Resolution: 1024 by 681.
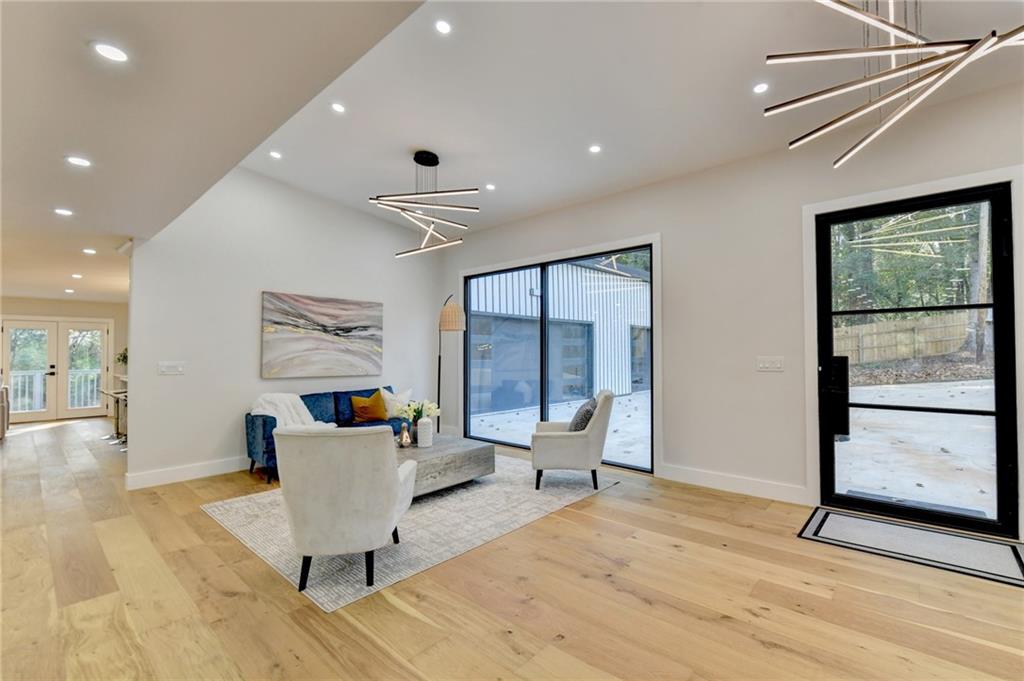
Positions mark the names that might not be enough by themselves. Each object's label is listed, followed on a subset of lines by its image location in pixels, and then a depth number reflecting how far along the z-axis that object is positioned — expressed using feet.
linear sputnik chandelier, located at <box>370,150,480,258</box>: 12.95
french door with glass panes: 29.25
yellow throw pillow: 18.15
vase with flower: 14.06
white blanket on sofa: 15.84
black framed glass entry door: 10.54
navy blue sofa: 14.97
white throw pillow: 18.78
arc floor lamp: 17.79
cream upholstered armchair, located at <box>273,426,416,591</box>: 7.83
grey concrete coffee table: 12.73
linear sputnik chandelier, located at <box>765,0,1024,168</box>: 5.90
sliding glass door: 16.71
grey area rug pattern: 8.66
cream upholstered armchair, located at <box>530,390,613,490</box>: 13.85
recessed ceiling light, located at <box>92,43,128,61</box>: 5.69
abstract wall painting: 17.38
